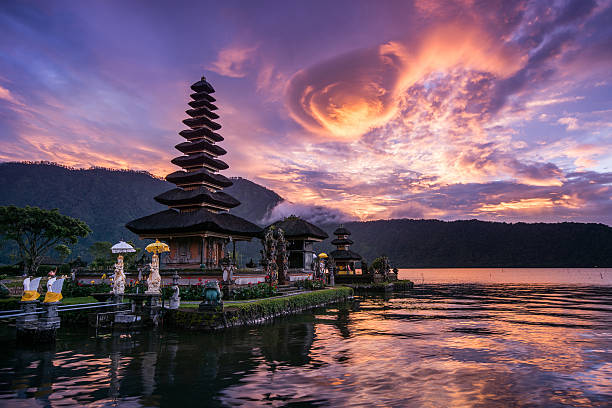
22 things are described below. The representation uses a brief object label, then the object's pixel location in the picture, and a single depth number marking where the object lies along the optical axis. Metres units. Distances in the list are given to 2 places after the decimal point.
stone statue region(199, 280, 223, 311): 21.09
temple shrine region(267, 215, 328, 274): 54.88
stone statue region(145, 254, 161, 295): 22.66
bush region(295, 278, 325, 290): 40.83
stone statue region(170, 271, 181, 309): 22.20
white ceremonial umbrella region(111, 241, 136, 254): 27.51
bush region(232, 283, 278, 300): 27.48
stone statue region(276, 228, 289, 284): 37.66
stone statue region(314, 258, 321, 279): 49.97
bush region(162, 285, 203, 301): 26.89
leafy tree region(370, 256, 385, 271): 65.14
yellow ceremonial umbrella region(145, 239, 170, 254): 26.16
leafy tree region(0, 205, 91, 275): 46.34
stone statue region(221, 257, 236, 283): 27.80
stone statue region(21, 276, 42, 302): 16.66
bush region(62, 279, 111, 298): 30.53
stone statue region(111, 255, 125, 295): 22.97
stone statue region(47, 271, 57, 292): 17.25
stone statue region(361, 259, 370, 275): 65.38
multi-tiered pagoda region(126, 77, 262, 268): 38.34
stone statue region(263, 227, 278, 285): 34.47
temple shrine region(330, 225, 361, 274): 72.25
